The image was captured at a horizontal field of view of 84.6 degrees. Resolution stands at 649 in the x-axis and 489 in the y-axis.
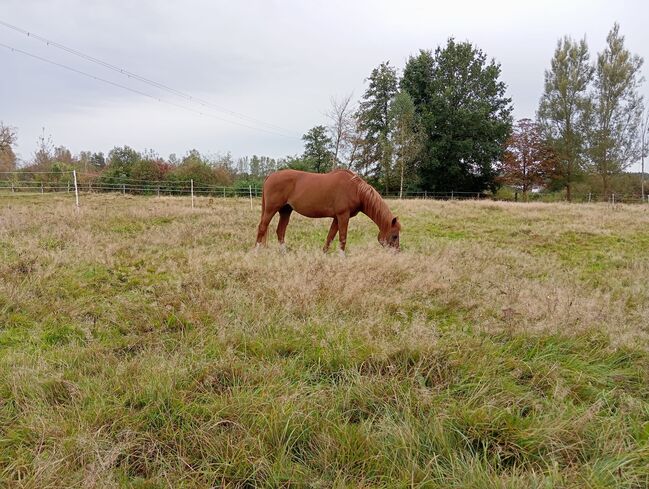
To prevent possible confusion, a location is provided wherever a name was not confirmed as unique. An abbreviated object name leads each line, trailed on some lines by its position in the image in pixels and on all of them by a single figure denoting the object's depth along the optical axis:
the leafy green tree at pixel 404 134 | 30.33
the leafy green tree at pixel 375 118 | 34.91
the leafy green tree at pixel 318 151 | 38.31
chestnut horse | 6.97
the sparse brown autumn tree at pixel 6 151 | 31.34
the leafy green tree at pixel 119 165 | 32.35
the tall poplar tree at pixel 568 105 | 30.45
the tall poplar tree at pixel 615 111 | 28.75
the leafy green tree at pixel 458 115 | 32.22
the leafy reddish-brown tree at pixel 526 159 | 33.31
